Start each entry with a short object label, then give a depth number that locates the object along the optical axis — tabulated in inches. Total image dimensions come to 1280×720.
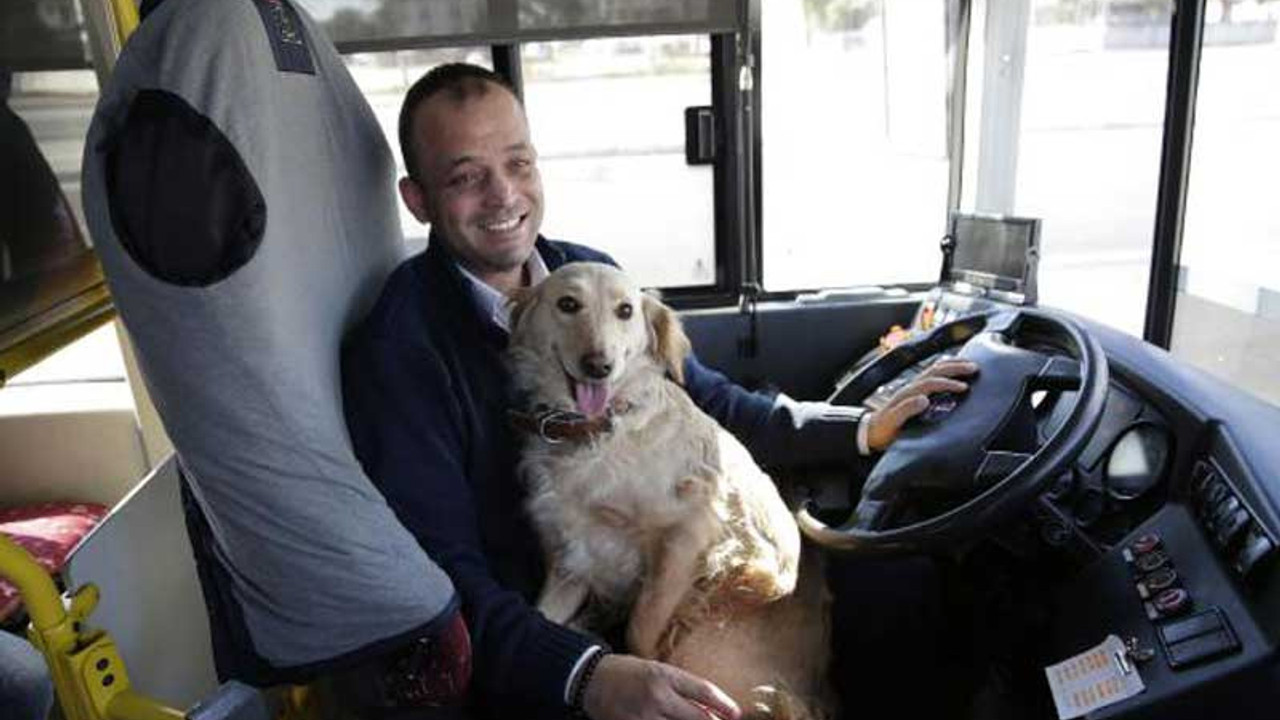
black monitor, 98.1
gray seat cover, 40.0
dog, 58.1
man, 49.0
